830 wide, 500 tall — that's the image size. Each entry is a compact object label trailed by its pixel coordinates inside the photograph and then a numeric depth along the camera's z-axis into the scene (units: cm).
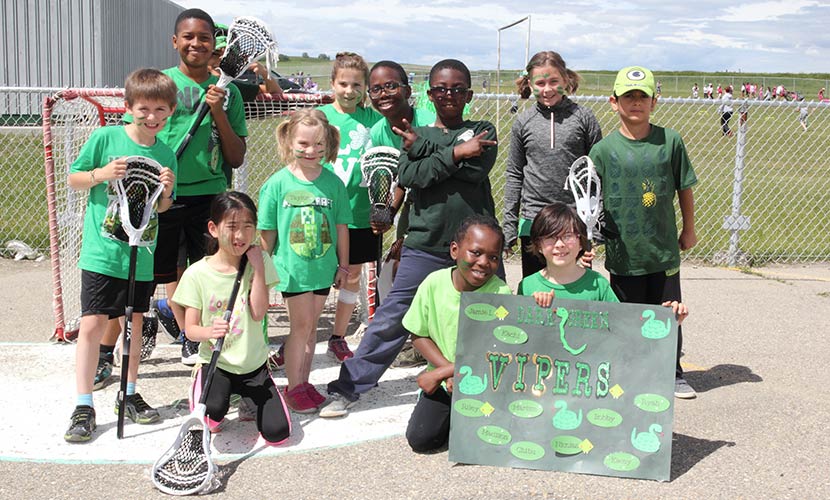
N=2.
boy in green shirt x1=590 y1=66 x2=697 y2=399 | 448
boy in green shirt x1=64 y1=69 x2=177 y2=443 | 405
